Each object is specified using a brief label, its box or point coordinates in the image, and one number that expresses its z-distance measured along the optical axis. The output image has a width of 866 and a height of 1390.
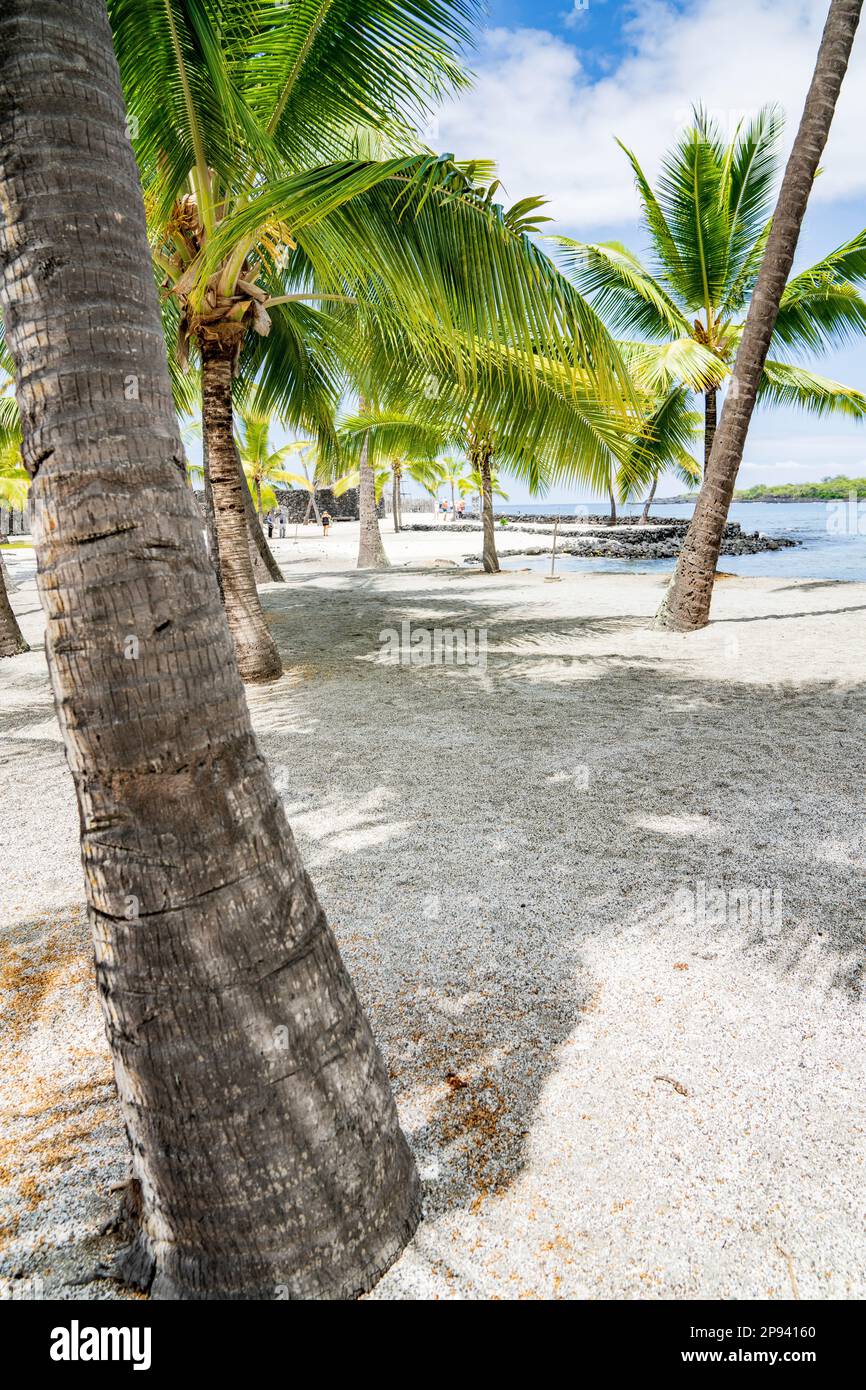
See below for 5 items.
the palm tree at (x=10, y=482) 10.25
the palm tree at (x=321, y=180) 4.45
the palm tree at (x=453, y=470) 57.89
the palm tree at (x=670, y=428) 16.41
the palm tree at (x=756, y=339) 7.99
